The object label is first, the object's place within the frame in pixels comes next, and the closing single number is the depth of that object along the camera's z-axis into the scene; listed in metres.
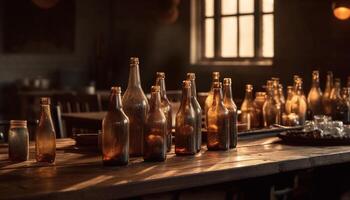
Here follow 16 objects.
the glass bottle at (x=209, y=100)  2.99
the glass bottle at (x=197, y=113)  2.50
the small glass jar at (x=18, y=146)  2.28
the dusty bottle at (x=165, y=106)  2.49
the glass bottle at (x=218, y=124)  2.58
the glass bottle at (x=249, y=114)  3.36
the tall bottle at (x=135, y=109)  2.37
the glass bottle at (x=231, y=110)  2.64
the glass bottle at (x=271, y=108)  3.37
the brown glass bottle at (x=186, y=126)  2.44
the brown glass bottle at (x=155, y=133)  2.27
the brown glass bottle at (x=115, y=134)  2.16
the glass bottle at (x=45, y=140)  2.24
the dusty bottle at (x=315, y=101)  3.87
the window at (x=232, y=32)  8.20
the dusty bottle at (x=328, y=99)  3.88
